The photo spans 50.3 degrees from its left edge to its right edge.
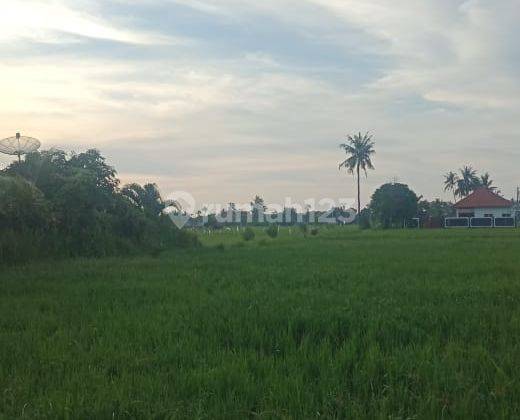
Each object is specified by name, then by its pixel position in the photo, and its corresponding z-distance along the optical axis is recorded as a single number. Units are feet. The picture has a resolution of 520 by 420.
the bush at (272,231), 124.67
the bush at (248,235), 113.53
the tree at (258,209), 293.31
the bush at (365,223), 191.37
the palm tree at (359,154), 198.29
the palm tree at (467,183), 266.16
